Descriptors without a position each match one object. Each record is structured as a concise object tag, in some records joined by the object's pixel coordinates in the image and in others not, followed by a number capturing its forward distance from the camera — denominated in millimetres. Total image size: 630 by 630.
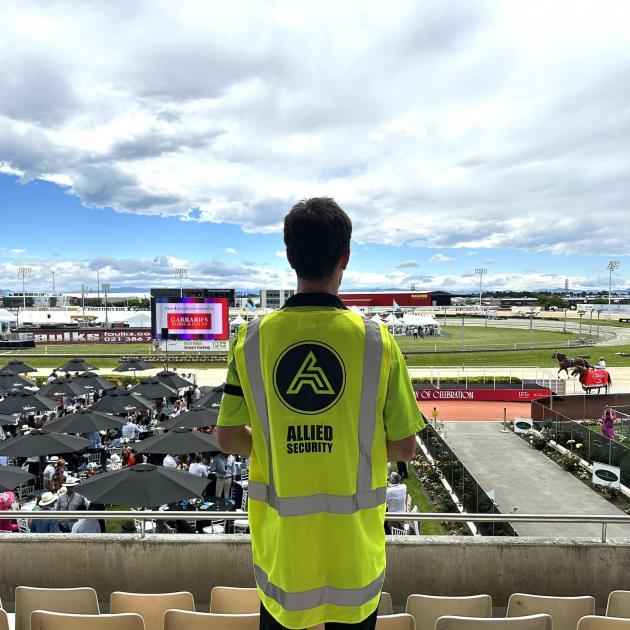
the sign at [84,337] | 65000
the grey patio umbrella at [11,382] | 22375
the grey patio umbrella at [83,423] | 14305
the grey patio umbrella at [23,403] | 17141
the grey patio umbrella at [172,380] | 22438
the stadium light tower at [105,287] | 112238
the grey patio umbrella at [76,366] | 26375
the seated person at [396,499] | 8766
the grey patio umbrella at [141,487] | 8898
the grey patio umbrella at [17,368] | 24822
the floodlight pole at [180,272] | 97362
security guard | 1816
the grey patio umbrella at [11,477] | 9961
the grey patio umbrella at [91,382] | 21953
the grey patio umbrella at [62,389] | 20062
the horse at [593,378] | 27438
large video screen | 44656
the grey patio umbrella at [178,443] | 12219
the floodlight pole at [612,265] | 114562
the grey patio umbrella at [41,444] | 12109
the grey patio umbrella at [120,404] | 17500
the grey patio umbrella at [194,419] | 14882
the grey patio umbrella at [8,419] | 15438
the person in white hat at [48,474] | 12564
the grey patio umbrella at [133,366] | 26878
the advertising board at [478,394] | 30047
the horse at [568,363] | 27906
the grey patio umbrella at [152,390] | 20094
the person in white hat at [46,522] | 8867
